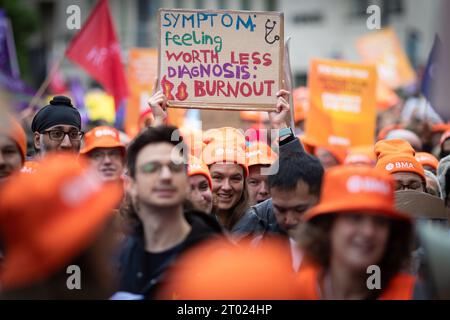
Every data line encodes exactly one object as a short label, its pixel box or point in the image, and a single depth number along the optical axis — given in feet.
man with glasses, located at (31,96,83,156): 43.17
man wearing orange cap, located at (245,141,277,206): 44.85
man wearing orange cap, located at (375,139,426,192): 42.54
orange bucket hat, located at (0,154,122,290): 21.78
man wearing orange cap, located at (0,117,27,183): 33.73
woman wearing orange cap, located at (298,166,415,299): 25.27
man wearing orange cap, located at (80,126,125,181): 48.22
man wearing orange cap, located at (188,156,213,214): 38.66
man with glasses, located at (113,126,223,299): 26.88
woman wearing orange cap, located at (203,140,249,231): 41.20
